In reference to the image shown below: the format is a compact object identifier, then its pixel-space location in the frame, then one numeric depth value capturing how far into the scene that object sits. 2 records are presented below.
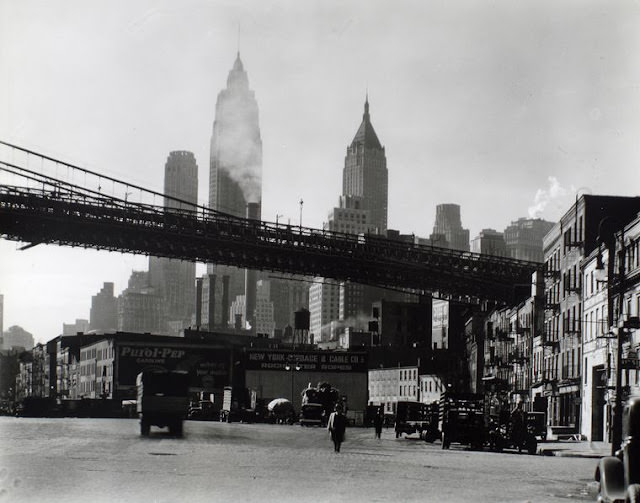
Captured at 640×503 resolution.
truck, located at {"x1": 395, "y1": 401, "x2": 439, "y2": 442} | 55.49
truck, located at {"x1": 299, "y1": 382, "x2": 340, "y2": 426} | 79.38
